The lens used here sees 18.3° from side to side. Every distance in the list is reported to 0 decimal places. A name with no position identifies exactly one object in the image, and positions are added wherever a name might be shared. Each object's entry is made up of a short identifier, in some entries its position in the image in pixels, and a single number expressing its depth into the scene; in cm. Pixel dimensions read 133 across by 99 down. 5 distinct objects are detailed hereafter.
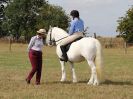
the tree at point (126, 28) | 6397
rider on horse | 1432
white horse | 1369
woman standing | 1439
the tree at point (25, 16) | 8906
